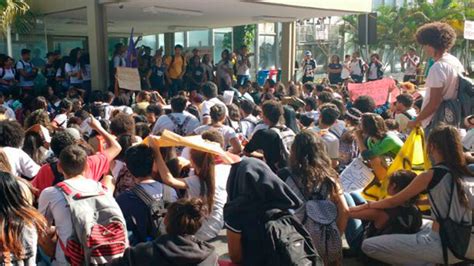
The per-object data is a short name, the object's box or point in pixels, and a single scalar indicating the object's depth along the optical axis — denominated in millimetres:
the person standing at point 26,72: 12383
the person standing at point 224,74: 15742
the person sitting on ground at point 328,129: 6195
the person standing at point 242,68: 17250
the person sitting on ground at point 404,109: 7785
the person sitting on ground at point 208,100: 7874
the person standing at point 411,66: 20609
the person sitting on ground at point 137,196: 4016
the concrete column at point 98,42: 11813
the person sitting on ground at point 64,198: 3535
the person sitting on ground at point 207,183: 4418
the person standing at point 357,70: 18406
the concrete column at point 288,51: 17938
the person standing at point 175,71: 15281
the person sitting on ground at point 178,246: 3174
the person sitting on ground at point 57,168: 4426
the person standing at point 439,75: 5262
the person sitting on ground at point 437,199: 4062
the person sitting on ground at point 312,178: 4223
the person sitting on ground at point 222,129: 6573
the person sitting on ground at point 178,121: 7355
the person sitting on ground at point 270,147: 5820
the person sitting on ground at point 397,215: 4539
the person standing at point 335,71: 18469
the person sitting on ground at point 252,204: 3783
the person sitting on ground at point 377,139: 5527
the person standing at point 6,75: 11906
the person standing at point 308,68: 19469
